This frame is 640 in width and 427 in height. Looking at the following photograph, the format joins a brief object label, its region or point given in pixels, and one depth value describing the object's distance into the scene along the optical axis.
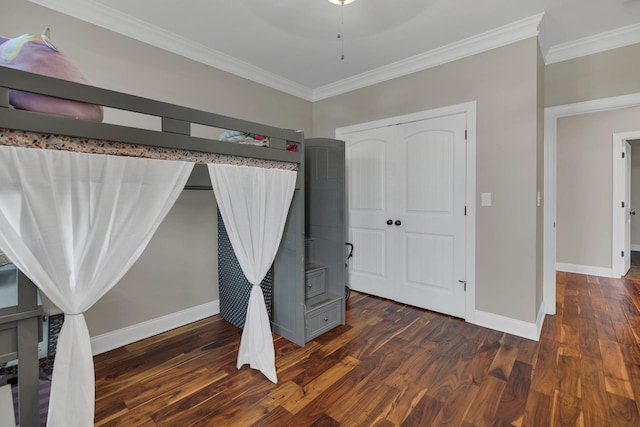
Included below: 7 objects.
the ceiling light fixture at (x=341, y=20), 1.88
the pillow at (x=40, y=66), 1.17
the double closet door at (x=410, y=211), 2.75
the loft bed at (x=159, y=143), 1.15
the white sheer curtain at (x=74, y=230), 1.15
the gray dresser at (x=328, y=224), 2.62
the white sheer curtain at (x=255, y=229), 1.82
